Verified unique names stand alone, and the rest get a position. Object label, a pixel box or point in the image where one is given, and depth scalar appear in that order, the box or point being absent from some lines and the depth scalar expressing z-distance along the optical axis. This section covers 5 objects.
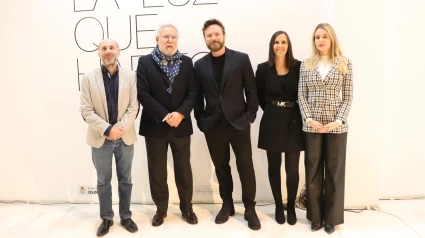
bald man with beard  2.75
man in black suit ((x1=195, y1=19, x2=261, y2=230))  2.81
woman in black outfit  2.83
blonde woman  2.68
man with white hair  2.81
